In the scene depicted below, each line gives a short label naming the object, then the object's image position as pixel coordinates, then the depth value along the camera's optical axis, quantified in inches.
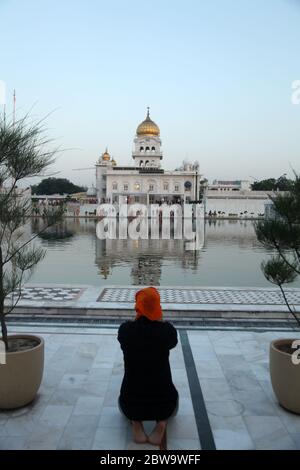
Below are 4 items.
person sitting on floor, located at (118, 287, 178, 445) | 99.0
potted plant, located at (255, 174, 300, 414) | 113.2
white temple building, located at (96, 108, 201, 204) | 2031.3
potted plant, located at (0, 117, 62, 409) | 113.1
